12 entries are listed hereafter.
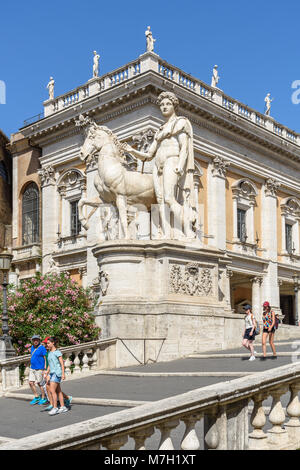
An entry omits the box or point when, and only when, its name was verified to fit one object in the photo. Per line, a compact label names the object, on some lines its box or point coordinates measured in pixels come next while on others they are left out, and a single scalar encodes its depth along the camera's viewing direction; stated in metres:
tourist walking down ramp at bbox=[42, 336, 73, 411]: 10.05
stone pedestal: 14.66
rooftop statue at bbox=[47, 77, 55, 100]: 37.05
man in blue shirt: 11.72
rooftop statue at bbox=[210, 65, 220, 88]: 35.28
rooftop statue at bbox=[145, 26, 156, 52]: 30.80
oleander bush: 16.36
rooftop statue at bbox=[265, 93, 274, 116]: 39.72
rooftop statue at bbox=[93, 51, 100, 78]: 34.00
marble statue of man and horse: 16.11
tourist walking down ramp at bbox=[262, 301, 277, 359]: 13.27
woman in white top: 13.20
